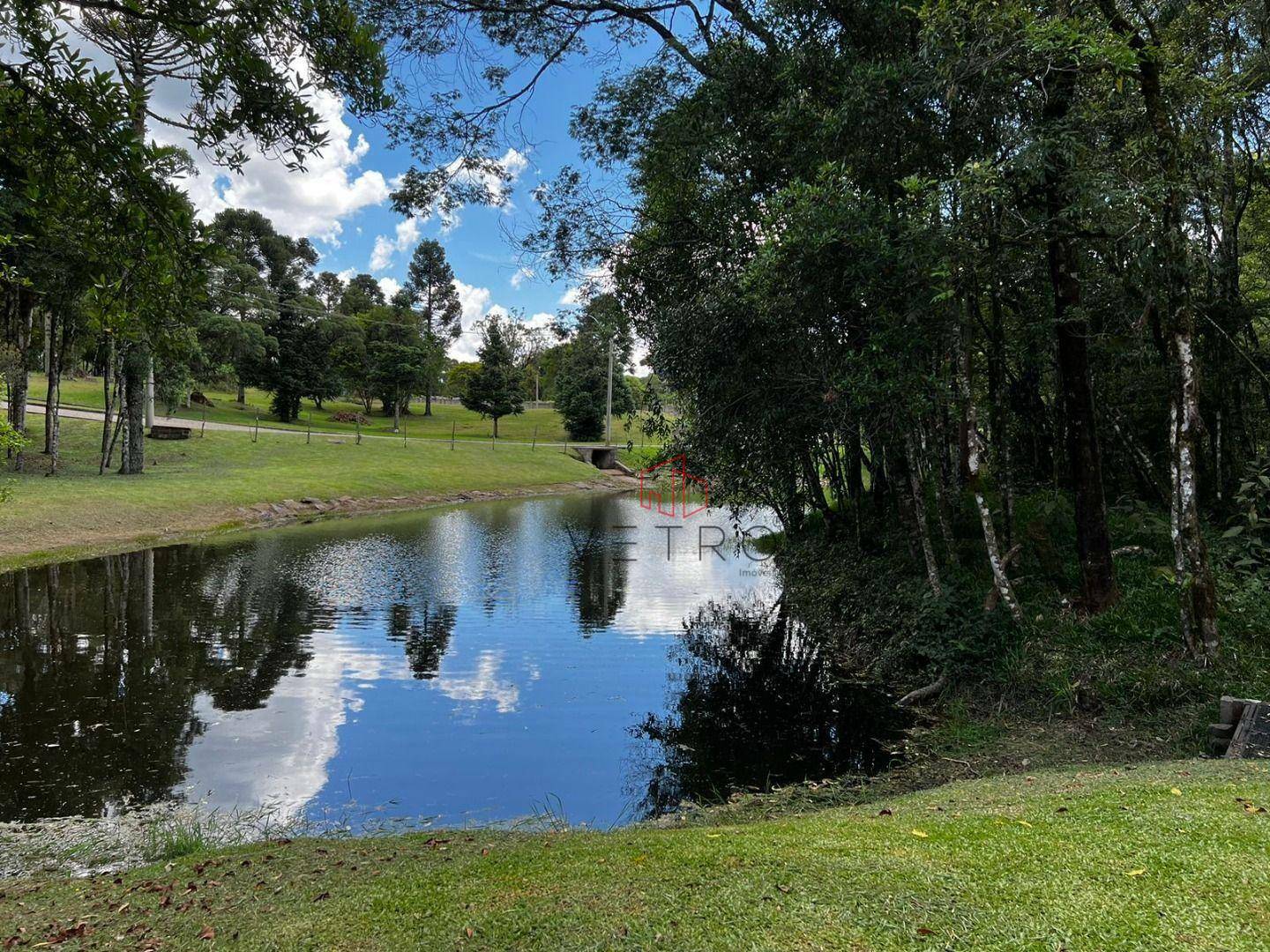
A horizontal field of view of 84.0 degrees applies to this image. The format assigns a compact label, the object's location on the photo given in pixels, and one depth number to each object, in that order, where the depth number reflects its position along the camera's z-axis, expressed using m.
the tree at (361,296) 73.31
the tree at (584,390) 60.25
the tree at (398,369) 59.00
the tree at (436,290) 78.50
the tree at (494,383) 59.47
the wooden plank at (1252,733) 6.12
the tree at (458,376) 78.06
